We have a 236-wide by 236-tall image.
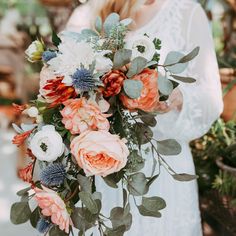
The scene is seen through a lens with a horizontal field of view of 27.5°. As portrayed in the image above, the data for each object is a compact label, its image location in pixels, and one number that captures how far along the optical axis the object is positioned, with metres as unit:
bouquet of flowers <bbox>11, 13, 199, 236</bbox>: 0.82
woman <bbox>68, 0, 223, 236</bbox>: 1.28
